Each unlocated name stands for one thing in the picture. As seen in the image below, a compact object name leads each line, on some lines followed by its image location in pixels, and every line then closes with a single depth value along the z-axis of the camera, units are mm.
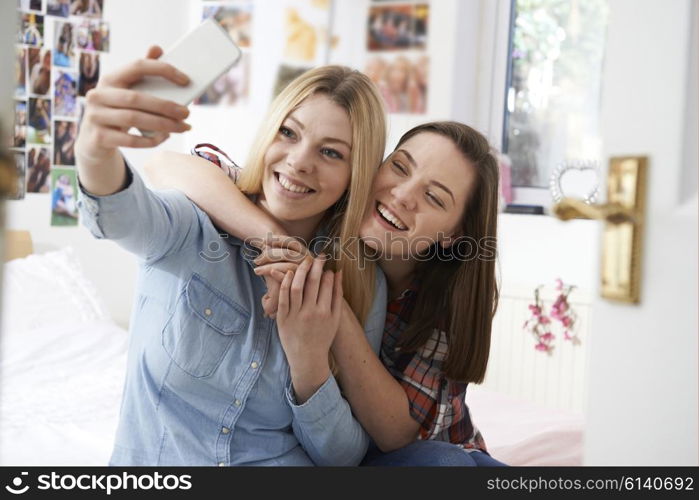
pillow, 2122
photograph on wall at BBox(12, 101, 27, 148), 2422
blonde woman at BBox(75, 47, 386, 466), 914
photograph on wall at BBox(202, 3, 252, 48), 2697
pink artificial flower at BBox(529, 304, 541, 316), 2279
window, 2430
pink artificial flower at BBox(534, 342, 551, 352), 2268
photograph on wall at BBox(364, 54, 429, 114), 2539
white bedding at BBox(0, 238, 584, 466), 1448
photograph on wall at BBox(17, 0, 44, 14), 2423
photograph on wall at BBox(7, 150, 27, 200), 2410
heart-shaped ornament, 2250
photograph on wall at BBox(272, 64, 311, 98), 2744
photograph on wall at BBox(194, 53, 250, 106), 2783
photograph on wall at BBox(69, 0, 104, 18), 2498
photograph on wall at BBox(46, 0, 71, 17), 2457
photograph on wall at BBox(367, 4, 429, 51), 2520
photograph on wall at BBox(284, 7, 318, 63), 2701
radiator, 2234
